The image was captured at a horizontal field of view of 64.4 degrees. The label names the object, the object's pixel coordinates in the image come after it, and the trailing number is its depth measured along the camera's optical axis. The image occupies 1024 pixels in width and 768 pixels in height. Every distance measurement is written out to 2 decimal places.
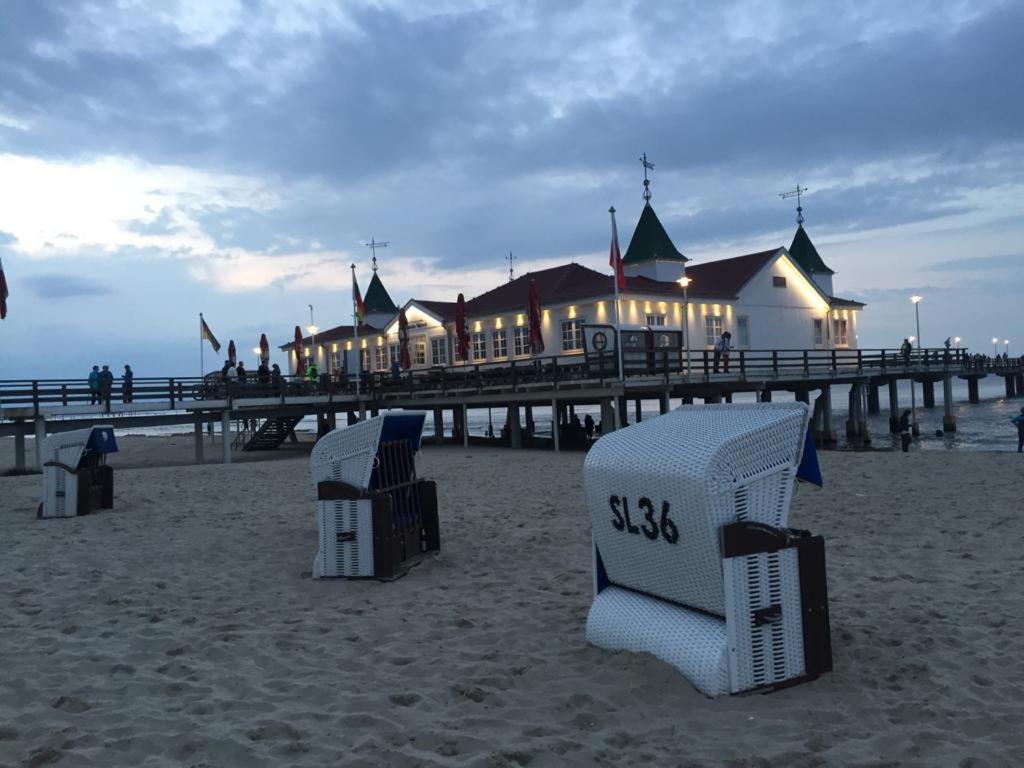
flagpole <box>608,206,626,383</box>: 21.81
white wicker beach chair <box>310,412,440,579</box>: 7.82
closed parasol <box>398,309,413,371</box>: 32.62
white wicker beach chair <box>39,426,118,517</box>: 12.30
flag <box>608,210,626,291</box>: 21.95
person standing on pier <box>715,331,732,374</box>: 28.41
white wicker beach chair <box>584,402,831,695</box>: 4.50
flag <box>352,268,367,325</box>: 32.88
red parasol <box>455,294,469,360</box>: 28.62
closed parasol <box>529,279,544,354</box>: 25.66
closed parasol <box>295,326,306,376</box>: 39.00
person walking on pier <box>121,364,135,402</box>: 25.98
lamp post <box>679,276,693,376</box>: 26.94
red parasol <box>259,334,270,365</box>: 38.18
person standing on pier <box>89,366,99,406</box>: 25.55
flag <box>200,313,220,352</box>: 35.77
